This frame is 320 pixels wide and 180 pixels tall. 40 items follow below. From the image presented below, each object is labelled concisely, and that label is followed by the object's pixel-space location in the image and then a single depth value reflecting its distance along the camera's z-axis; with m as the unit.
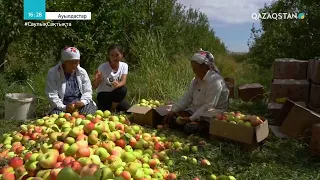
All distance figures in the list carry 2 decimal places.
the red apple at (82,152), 1.66
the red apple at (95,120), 2.21
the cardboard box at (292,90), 3.83
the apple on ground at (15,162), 1.66
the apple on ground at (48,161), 1.55
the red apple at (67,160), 1.54
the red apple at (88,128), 2.03
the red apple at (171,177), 1.91
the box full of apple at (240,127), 2.54
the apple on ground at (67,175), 1.23
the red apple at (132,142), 2.19
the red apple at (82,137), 1.89
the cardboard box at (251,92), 4.80
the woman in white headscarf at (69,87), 3.20
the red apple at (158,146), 2.39
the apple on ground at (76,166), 1.39
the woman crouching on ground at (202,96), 2.95
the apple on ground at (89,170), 1.30
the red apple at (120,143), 2.07
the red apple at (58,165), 1.53
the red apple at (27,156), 1.70
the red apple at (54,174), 1.40
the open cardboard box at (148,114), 3.27
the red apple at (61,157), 1.62
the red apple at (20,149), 1.93
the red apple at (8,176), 1.54
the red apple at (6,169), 1.61
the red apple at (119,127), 2.30
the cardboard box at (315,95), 3.66
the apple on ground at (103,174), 1.29
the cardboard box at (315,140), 2.46
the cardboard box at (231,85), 4.72
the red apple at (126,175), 1.55
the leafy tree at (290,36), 6.07
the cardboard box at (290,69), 3.99
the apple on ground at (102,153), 1.75
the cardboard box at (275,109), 3.58
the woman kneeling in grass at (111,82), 3.73
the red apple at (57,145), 1.76
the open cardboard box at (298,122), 2.78
